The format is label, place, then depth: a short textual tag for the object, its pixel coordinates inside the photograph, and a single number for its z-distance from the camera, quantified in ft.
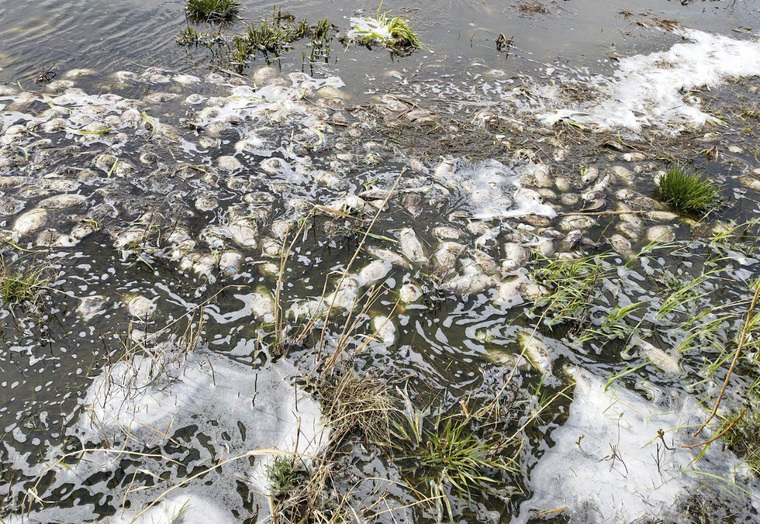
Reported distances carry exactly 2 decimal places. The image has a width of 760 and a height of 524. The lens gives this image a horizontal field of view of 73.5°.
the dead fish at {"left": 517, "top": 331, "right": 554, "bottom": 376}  11.56
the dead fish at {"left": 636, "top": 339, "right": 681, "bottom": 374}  11.73
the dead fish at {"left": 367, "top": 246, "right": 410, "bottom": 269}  13.53
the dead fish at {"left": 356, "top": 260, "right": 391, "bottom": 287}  13.01
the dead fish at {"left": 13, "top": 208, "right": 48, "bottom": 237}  13.17
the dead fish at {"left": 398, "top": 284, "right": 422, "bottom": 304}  12.67
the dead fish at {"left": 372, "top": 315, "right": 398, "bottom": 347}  11.76
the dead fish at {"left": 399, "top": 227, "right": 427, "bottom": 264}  13.73
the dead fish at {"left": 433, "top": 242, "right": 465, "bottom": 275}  13.46
